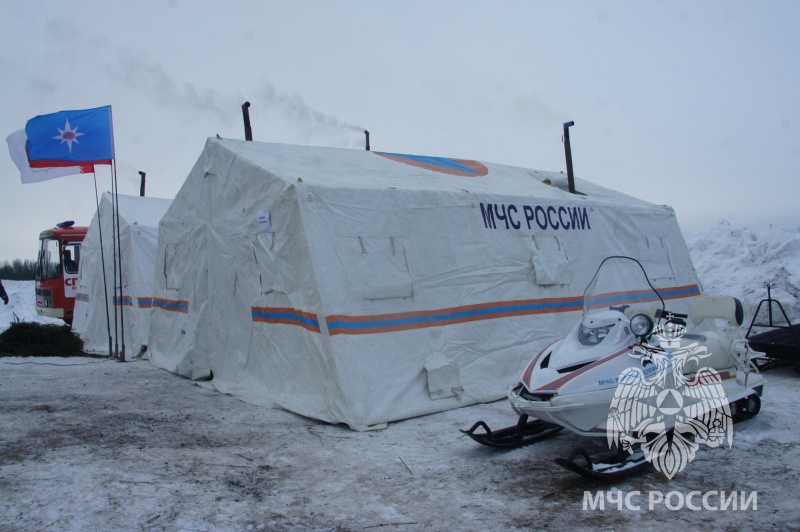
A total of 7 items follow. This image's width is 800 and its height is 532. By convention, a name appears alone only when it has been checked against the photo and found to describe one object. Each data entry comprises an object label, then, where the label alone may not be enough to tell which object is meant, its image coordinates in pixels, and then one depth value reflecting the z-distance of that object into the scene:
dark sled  8.66
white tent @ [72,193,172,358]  13.50
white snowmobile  5.11
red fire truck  17.12
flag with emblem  11.18
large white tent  7.09
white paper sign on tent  7.87
